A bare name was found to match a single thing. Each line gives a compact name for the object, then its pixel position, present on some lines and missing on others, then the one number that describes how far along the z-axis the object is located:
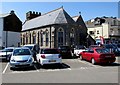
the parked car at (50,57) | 7.62
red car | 8.31
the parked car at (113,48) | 13.71
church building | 21.23
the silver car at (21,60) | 7.19
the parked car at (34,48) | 11.34
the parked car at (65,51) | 11.86
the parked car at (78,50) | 12.37
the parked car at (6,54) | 9.97
